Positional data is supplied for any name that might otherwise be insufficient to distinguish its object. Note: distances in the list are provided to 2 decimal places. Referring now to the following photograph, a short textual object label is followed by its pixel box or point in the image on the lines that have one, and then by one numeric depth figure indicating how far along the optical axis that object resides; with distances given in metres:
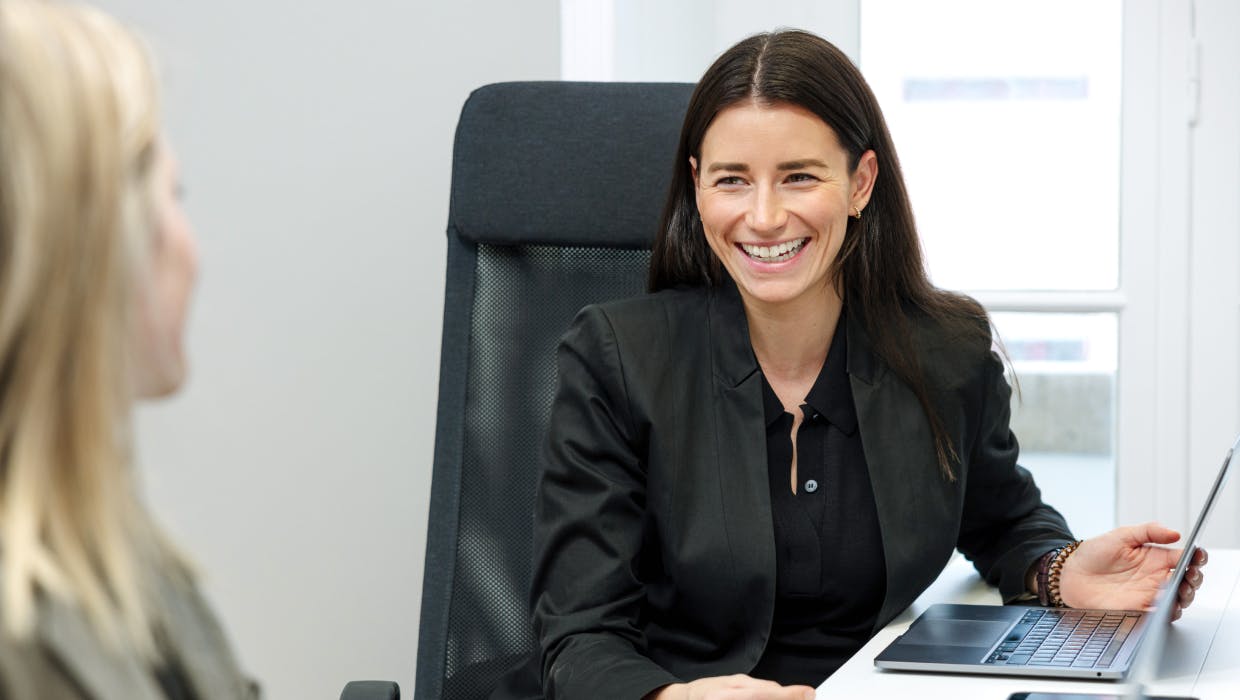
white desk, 2.57
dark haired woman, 2.84
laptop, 2.60
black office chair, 2.97
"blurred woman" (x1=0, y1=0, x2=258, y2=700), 1.74
